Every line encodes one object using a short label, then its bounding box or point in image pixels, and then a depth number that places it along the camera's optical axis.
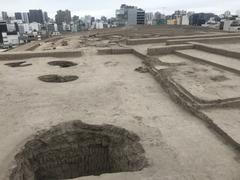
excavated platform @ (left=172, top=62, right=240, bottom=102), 4.57
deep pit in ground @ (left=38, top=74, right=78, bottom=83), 7.19
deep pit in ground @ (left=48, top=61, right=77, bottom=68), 9.20
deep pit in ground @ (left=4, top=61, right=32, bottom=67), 9.06
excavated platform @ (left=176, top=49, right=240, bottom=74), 6.38
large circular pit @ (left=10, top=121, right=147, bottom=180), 3.61
